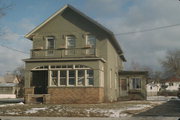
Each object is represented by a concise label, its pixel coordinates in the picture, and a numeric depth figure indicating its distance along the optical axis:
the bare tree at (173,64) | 89.12
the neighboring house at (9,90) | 62.19
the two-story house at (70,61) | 27.30
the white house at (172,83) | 103.12
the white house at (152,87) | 91.89
